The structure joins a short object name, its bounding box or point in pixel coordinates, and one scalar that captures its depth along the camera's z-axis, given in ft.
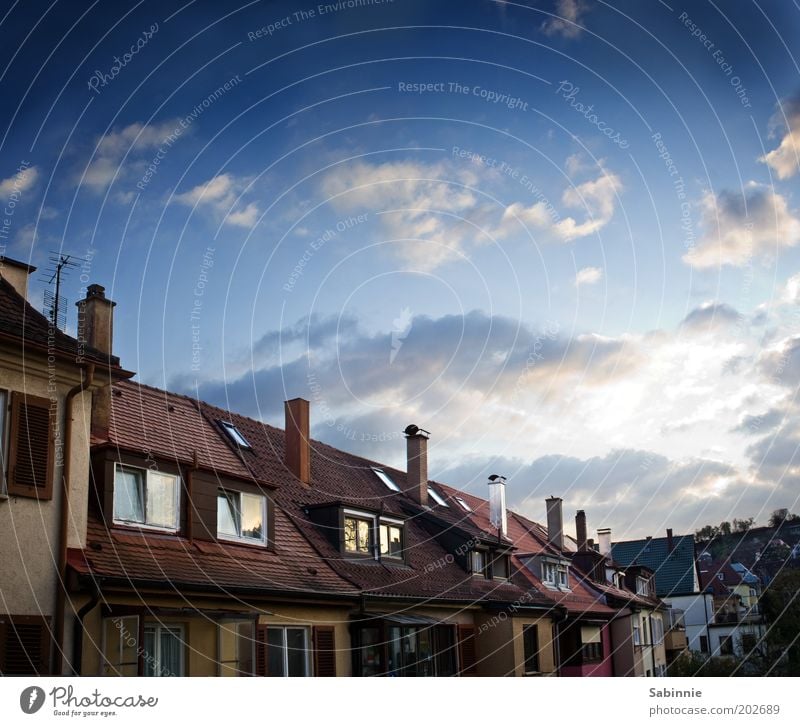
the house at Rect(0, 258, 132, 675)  31.45
